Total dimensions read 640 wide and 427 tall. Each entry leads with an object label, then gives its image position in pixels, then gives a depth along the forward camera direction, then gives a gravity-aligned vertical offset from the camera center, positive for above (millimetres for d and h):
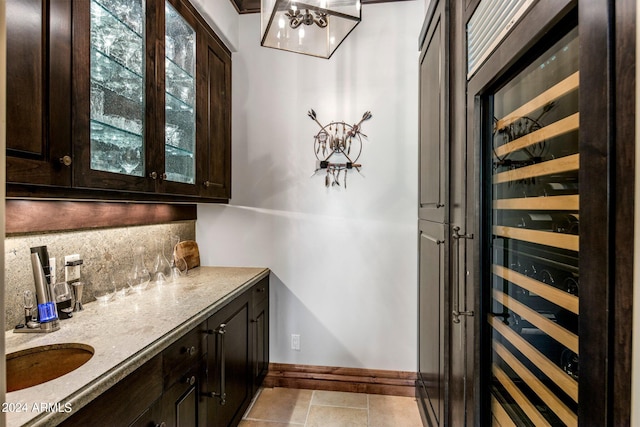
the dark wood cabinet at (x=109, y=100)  1048 +458
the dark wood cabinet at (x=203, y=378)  1068 -710
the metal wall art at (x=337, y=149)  2615 +500
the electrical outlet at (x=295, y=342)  2721 -1042
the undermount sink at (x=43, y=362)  1135 -523
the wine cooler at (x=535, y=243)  729 -80
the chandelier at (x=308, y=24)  1424 +908
